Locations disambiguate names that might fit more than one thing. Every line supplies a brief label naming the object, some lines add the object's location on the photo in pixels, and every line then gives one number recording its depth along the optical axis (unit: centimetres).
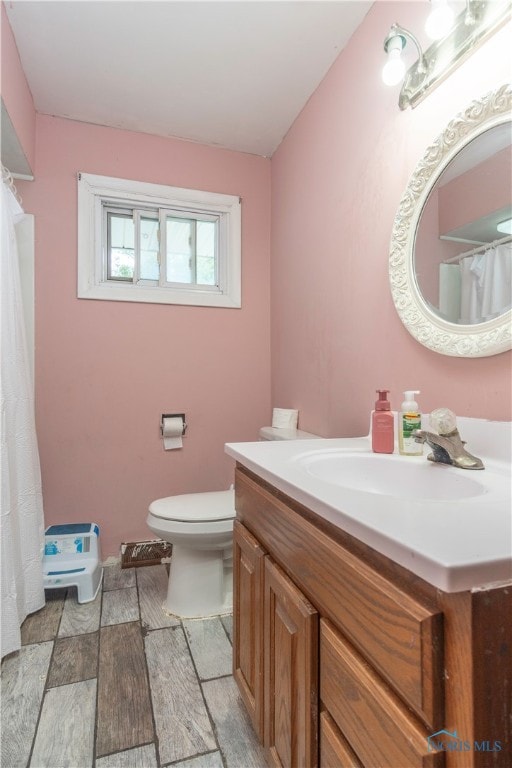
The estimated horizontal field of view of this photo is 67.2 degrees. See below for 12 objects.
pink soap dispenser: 110
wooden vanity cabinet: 41
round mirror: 92
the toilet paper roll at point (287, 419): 199
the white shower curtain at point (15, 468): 142
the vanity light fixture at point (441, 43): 94
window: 207
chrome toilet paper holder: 219
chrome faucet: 89
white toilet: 156
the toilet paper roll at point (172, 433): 216
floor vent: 206
